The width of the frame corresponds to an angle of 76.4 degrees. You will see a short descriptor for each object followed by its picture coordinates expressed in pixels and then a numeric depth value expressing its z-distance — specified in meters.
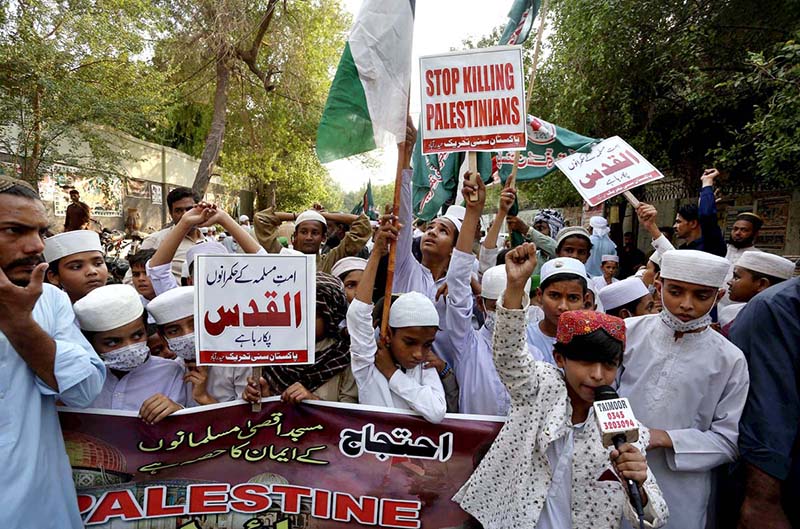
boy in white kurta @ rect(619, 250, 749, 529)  2.15
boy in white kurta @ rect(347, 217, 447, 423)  2.44
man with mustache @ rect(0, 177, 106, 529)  1.72
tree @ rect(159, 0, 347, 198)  14.98
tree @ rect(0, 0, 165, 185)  8.95
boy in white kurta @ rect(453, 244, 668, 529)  1.95
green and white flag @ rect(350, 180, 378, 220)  9.64
